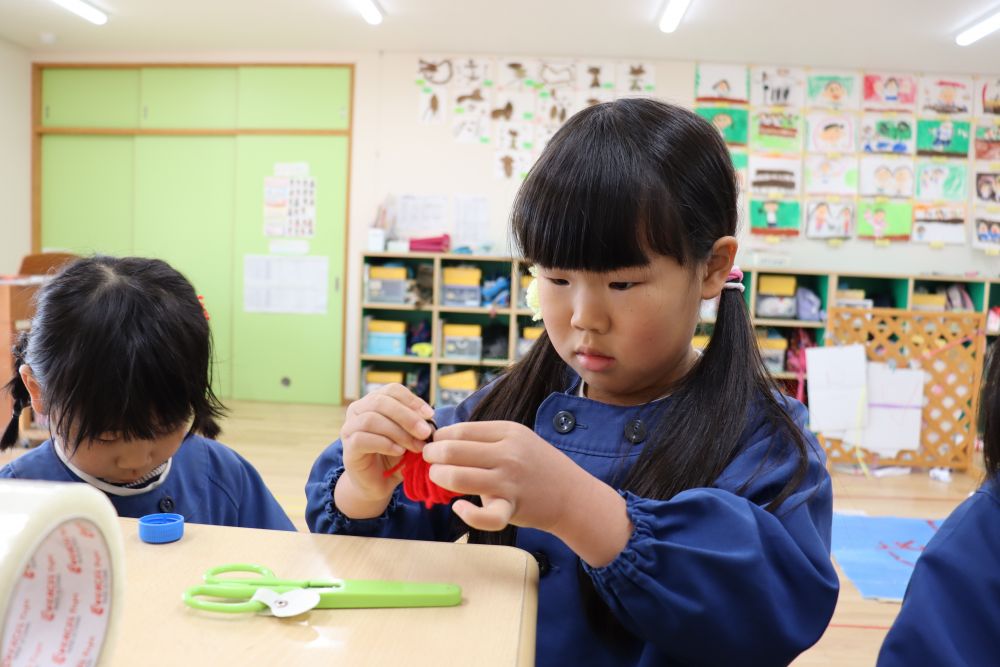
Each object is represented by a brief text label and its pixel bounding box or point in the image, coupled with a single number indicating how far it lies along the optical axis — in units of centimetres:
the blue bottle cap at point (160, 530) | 60
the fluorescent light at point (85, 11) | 412
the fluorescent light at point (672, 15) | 379
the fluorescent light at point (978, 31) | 385
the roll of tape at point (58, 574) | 28
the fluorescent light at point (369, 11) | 395
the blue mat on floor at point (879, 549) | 225
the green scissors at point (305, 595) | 49
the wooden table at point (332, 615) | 44
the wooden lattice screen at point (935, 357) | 384
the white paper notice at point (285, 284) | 506
